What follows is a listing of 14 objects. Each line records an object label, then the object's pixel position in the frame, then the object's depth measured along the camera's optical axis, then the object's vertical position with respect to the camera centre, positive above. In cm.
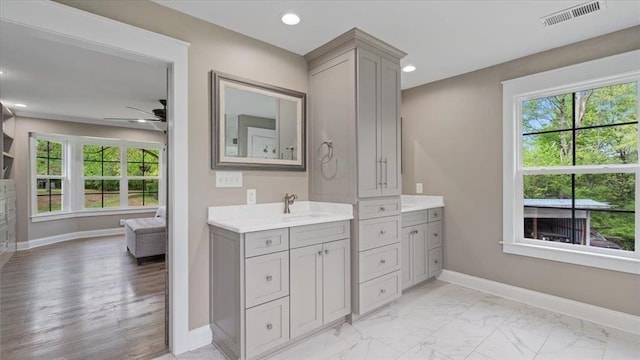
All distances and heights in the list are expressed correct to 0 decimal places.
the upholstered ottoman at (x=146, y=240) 423 -89
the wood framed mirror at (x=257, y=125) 228 +45
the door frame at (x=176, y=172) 199 +5
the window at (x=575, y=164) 244 +13
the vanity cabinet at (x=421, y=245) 305 -74
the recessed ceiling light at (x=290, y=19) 213 +118
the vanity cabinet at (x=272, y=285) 187 -74
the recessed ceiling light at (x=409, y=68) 315 +120
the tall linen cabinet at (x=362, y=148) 246 +27
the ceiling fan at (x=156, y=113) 457 +121
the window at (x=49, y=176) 561 +7
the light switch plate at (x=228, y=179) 228 +0
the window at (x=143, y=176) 694 +7
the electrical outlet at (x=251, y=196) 244 -14
